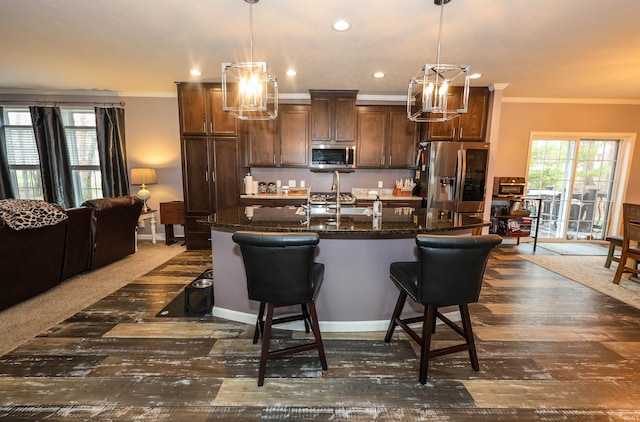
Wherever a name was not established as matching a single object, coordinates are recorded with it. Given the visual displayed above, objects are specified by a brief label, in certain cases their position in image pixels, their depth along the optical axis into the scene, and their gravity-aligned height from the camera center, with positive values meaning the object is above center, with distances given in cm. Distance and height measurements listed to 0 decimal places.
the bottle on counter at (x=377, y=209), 247 -30
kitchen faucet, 269 -11
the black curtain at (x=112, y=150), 485 +35
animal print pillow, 246 -40
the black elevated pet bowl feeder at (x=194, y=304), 258 -121
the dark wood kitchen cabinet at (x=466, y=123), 444 +84
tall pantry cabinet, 442 +26
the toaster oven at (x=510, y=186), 479 -15
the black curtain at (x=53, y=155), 477 +25
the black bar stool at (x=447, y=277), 161 -60
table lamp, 469 -13
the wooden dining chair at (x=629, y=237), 325 -66
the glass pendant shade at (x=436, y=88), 214 +70
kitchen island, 221 -70
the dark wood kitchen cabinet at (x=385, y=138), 485 +64
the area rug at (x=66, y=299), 227 -127
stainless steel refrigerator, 426 +1
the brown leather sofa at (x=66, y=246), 255 -82
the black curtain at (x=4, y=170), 489 -1
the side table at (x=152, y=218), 470 -78
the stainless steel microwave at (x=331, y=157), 476 +29
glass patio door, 522 -11
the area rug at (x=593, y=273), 315 -124
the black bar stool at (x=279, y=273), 157 -58
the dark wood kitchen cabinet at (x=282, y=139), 476 +57
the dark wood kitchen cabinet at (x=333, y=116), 469 +97
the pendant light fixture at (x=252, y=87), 221 +69
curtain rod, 480 +114
